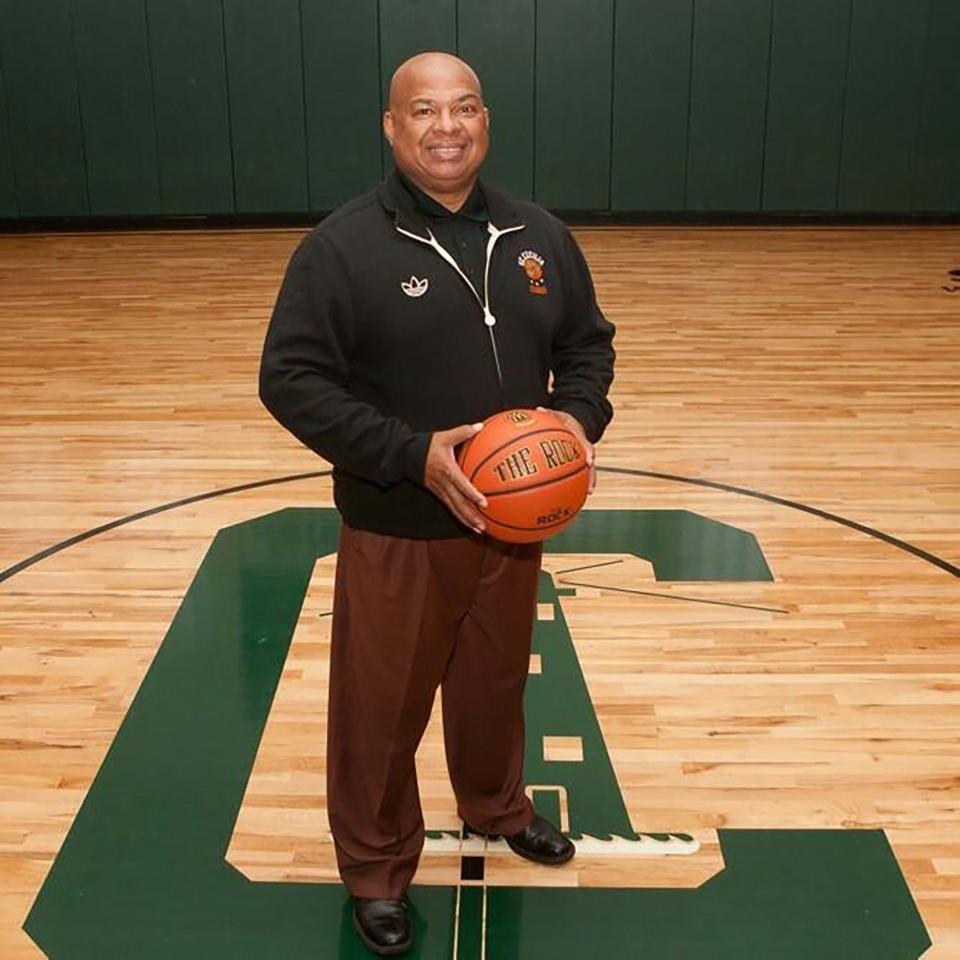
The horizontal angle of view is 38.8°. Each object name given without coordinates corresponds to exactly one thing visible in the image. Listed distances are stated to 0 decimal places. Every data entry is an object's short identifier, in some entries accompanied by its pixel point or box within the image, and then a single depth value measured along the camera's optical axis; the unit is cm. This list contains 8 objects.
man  244
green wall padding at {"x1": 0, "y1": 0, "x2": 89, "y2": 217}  1251
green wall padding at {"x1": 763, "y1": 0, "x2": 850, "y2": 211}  1244
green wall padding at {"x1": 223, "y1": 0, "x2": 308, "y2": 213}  1258
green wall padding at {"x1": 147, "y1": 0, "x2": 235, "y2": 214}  1253
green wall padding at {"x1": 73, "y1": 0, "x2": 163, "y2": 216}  1252
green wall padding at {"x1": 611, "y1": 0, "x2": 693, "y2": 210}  1255
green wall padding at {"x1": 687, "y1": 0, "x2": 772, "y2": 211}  1251
